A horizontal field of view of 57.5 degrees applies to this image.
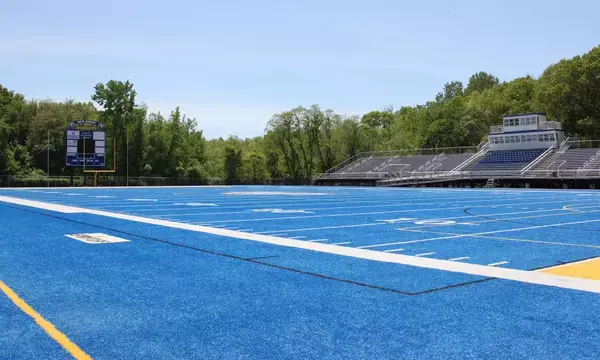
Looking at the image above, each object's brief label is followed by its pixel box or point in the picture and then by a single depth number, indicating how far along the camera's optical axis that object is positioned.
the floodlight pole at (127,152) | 58.78
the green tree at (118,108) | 68.12
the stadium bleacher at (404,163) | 57.75
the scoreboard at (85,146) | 44.50
